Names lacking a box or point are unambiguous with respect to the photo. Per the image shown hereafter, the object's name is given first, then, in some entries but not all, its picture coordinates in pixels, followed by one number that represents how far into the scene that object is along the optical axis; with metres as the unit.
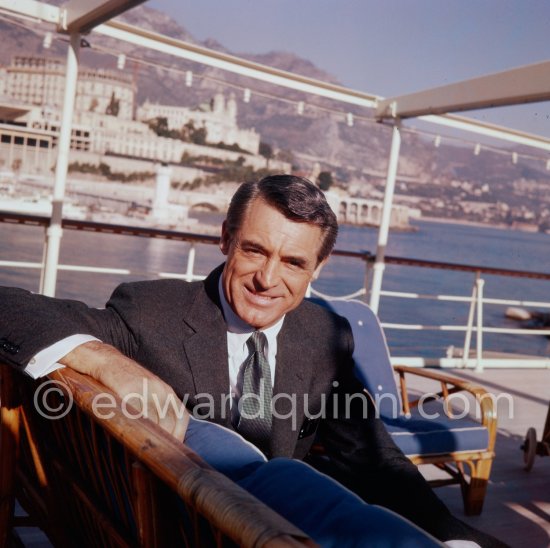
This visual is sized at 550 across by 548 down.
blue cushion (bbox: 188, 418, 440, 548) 0.72
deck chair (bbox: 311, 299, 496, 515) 2.86
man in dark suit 1.56
